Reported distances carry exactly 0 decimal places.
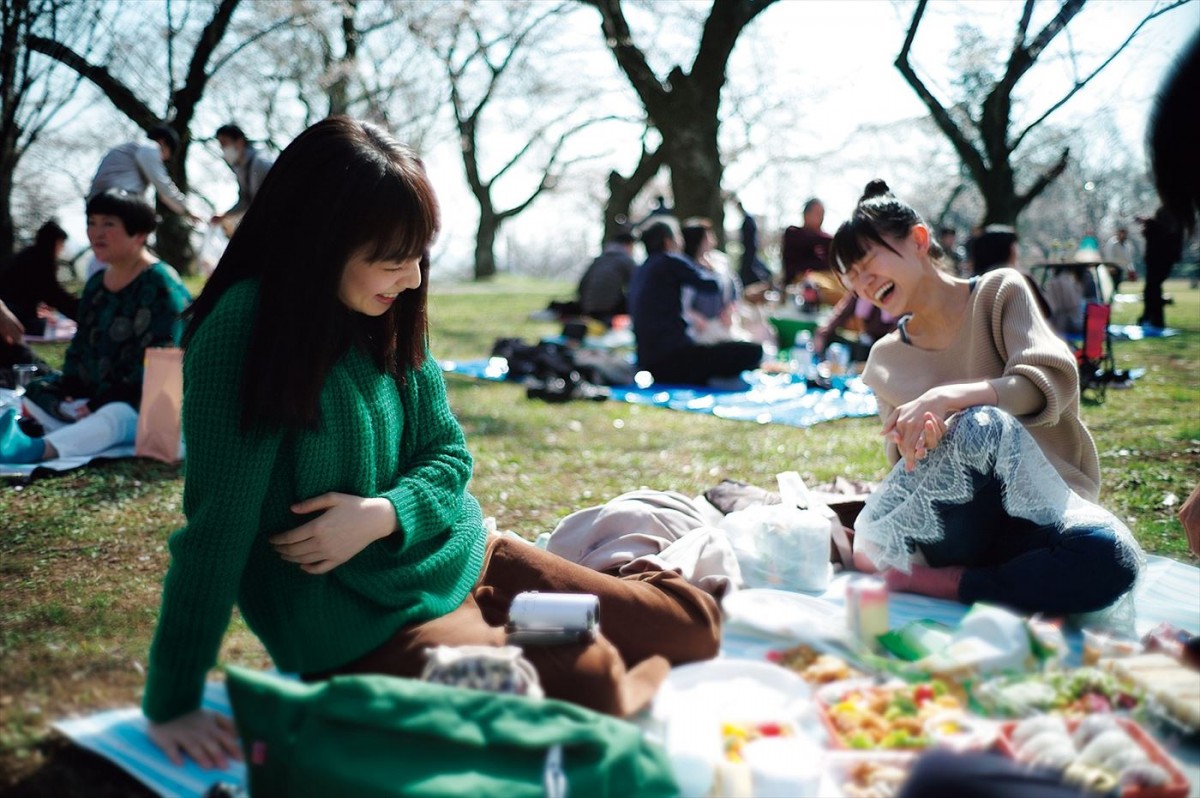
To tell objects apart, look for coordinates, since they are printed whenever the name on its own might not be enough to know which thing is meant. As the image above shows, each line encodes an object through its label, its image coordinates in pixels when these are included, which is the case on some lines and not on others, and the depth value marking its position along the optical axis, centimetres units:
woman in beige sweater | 267
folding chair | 684
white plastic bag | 306
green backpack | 159
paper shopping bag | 452
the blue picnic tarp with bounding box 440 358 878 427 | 662
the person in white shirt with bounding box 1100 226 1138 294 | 943
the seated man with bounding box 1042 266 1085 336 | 1023
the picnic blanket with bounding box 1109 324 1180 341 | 1109
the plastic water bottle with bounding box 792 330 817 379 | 798
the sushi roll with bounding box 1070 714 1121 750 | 176
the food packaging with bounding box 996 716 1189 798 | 167
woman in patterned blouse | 462
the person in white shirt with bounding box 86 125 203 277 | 786
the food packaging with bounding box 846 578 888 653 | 246
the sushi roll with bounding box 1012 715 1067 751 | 180
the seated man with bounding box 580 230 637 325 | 1130
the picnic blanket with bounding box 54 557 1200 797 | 186
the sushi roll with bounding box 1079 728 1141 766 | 171
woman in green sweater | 186
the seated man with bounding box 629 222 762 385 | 785
